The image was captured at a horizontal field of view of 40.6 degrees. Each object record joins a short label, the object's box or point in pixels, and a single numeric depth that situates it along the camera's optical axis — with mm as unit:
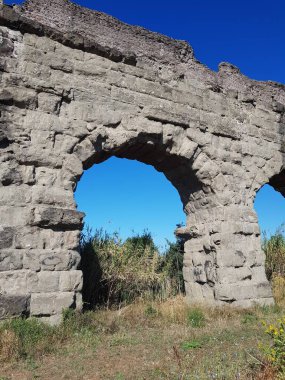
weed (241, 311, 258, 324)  6002
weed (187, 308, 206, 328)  5796
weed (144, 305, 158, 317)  6264
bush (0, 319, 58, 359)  4207
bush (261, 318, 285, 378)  3211
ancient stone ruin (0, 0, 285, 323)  5367
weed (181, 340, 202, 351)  4556
